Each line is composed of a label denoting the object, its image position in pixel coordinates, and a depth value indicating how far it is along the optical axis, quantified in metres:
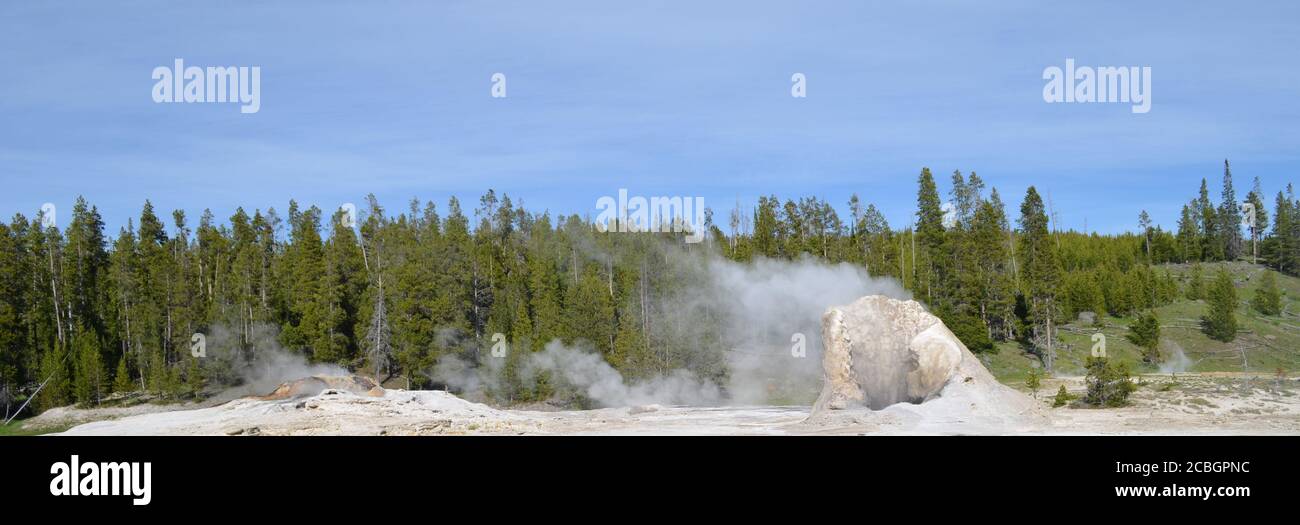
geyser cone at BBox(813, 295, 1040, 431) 34.09
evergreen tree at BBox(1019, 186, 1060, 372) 66.94
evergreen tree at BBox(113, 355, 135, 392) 61.12
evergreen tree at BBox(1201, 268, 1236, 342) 71.25
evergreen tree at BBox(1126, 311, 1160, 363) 67.12
